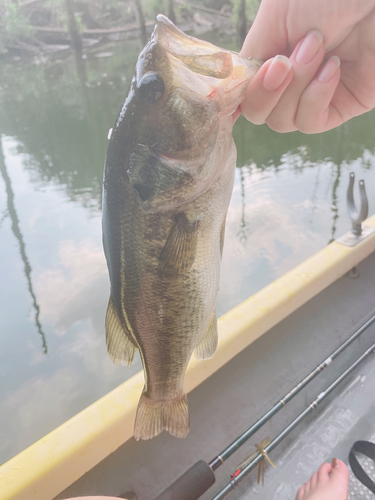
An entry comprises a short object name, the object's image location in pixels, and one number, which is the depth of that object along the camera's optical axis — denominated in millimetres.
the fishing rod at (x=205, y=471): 276
